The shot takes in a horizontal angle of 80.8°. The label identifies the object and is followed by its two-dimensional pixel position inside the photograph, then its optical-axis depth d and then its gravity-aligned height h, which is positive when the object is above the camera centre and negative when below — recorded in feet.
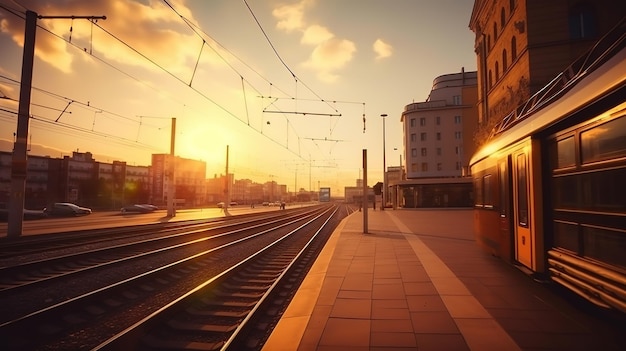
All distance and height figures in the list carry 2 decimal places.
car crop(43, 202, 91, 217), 123.95 -4.38
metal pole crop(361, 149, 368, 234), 57.62 +2.05
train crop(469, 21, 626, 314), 13.34 +1.00
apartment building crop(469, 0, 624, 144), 79.92 +37.64
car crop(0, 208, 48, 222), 104.88 -5.29
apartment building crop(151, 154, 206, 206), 310.04 +19.68
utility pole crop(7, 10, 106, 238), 52.65 +8.29
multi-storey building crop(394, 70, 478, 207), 224.53 +45.92
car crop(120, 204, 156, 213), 149.28 -4.58
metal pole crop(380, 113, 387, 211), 157.30 +14.00
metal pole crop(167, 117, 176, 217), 105.81 +5.67
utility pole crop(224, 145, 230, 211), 153.93 +4.08
